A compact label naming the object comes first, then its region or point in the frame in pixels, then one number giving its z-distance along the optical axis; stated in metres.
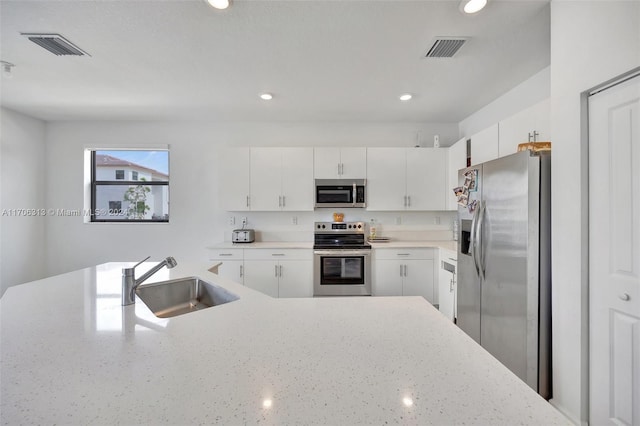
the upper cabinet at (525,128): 1.83
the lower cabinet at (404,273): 3.33
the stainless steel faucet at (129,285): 1.25
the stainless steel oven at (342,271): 3.33
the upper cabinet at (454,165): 3.12
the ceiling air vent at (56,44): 1.88
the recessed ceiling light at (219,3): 1.55
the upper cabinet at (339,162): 3.60
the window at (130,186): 3.90
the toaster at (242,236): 3.66
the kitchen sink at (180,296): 1.56
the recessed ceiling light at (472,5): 1.54
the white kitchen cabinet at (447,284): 2.85
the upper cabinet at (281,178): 3.59
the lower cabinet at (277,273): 3.34
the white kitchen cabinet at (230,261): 3.33
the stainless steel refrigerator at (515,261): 1.62
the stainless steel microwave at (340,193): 3.61
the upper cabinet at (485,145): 2.35
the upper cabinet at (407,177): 3.61
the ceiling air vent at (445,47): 1.91
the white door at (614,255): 1.22
